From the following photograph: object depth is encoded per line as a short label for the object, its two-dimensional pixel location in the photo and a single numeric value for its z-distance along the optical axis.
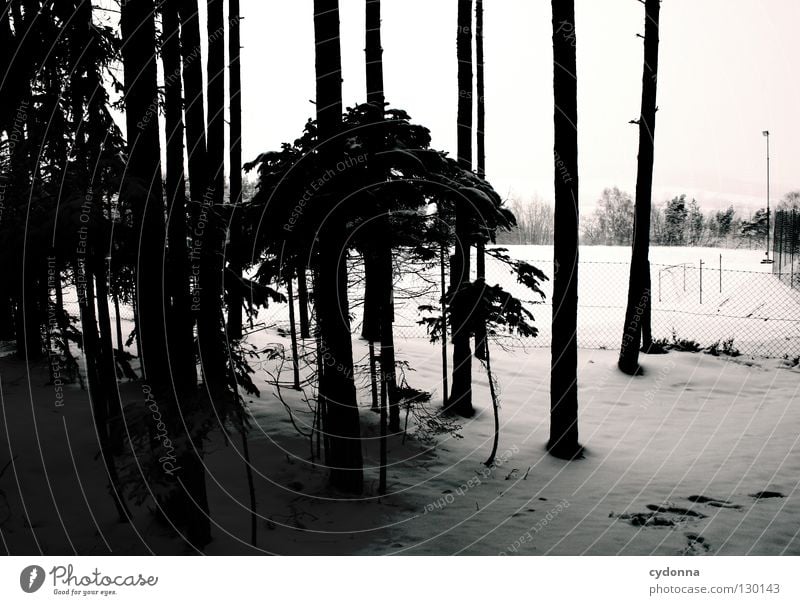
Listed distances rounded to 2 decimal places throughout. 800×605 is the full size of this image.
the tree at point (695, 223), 77.69
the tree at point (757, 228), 66.50
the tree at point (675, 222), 74.56
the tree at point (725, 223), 80.99
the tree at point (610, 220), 62.60
